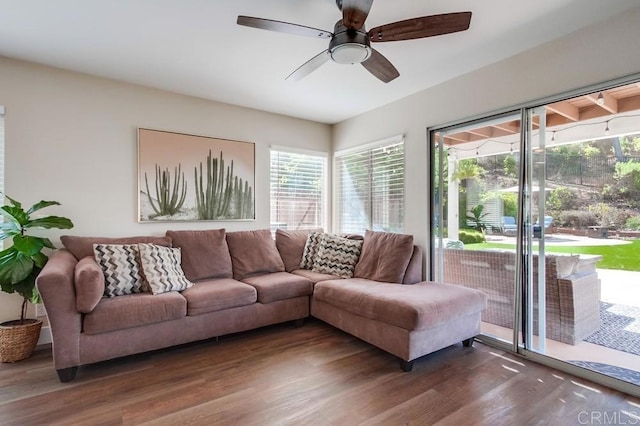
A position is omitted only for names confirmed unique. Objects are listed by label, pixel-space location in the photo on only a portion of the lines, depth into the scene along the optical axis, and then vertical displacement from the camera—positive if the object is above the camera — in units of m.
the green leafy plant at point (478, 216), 2.99 -0.04
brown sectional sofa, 2.21 -0.72
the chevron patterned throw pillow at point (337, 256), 3.55 -0.51
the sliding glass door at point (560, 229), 2.18 -0.14
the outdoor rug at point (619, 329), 2.16 -0.81
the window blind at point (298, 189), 4.25 +0.31
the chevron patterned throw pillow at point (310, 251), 3.87 -0.48
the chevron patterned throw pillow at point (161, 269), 2.69 -0.51
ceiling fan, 1.70 +1.04
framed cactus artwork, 3.33 +0.38
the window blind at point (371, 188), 3.77 +0.31
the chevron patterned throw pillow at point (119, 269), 2.58 -0.47
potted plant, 2.36 -0.42
